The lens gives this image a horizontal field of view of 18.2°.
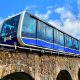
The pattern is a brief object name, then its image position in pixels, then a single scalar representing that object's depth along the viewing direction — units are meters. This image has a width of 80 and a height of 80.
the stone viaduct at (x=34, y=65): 11.66
